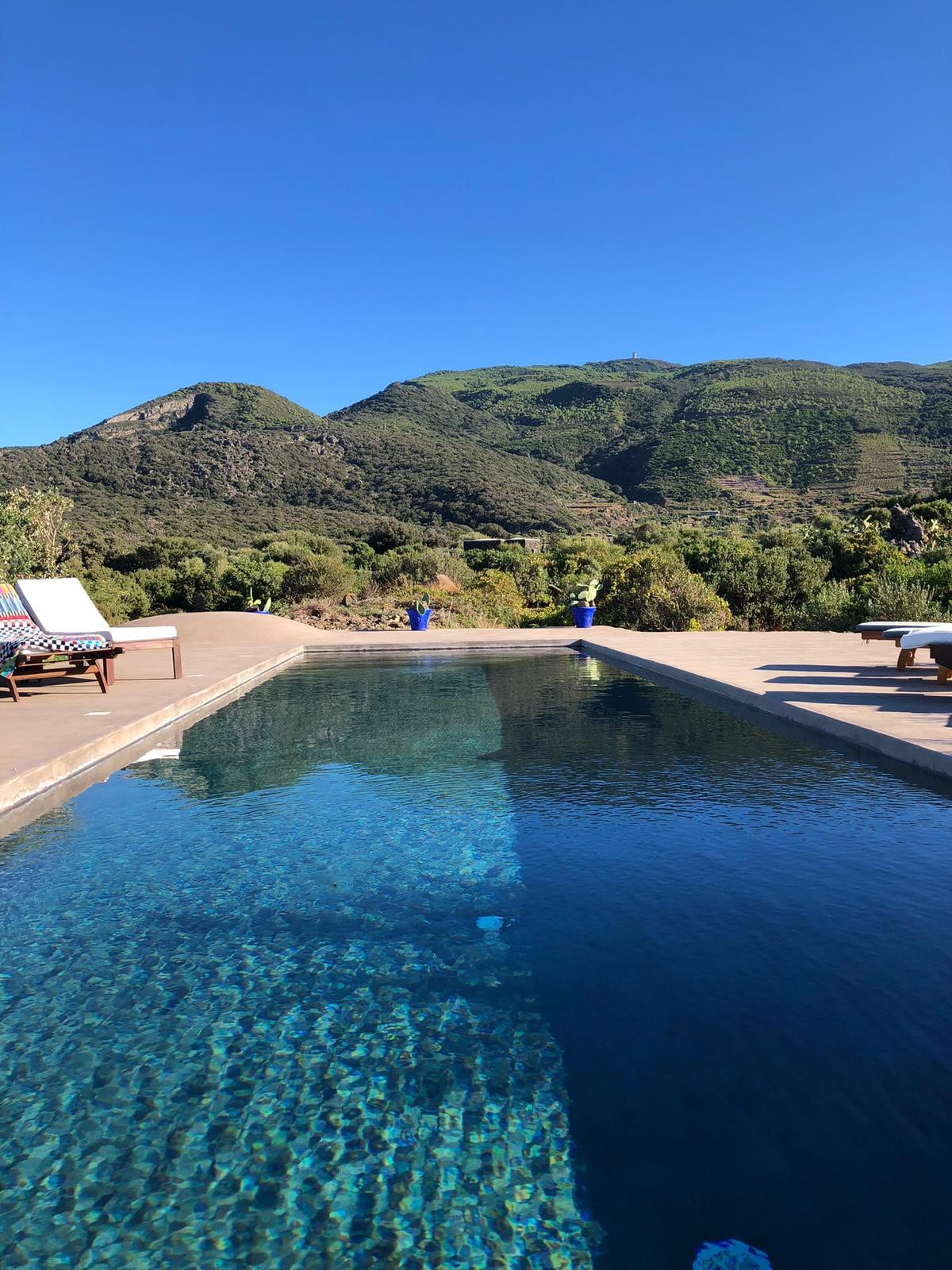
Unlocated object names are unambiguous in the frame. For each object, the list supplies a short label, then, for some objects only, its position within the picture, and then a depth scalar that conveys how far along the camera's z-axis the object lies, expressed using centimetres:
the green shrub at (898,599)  1137
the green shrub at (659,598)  1390
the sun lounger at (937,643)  629
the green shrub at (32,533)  1521
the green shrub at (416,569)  1866
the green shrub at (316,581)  1730
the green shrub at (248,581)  1697
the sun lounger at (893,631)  741
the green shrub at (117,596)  1495
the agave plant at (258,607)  1482
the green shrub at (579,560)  1867
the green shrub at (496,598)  1623
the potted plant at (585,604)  1344
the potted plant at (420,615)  1367
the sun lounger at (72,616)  705
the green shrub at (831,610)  1298
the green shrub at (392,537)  3006
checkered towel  639
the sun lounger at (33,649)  642
